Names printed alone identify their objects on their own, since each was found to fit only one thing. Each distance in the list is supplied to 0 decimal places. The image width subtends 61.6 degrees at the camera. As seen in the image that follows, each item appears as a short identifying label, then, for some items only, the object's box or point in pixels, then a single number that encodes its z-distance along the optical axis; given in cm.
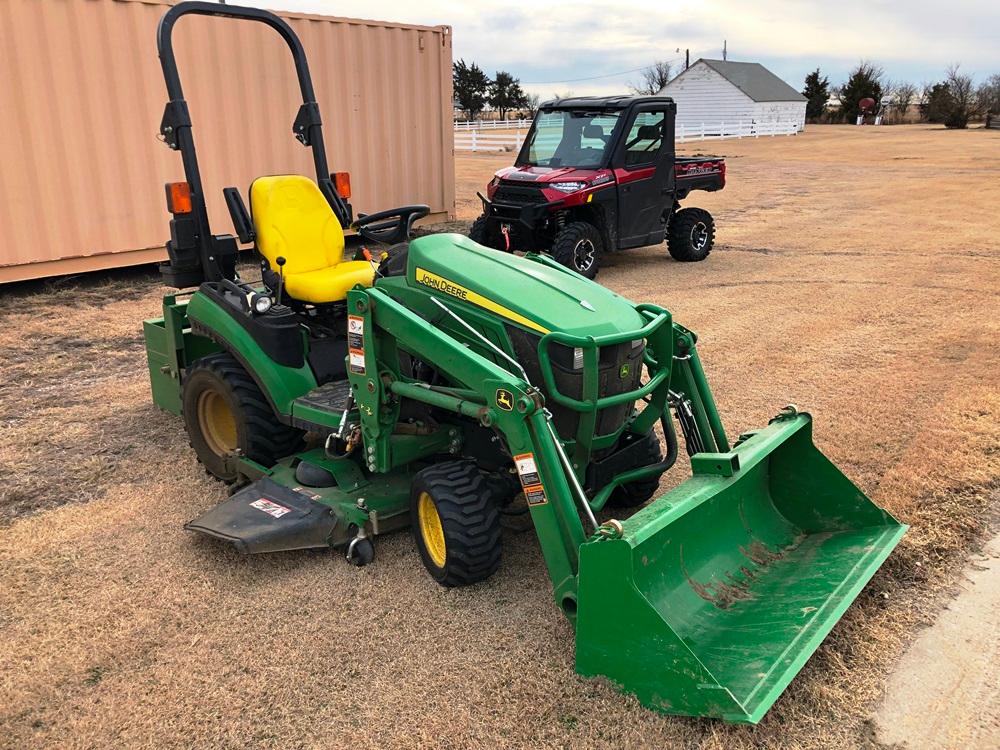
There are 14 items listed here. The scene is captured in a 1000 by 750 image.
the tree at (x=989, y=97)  4816
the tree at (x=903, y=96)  5922
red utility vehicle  880
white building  4700
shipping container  774
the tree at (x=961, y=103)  4372
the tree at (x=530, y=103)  6296
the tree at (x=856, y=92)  5550
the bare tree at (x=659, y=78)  7232
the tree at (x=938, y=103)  4944
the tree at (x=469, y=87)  5778
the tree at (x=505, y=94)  6059
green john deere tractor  255
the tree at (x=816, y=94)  5847
